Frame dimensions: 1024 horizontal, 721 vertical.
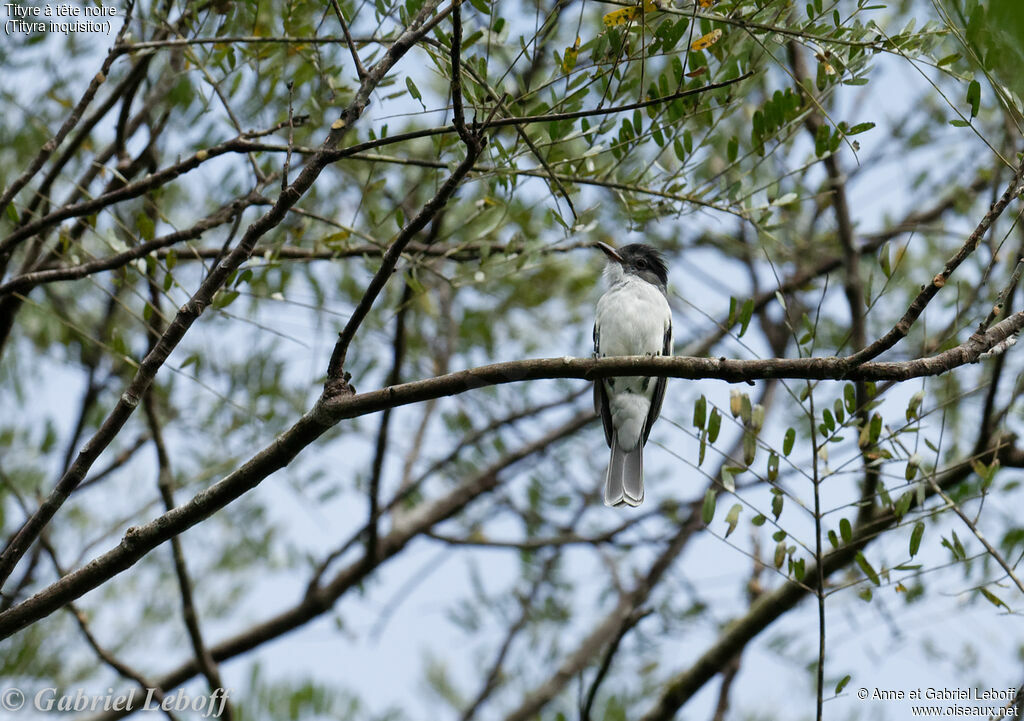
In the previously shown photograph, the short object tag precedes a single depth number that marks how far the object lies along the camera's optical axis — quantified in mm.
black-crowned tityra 9992
